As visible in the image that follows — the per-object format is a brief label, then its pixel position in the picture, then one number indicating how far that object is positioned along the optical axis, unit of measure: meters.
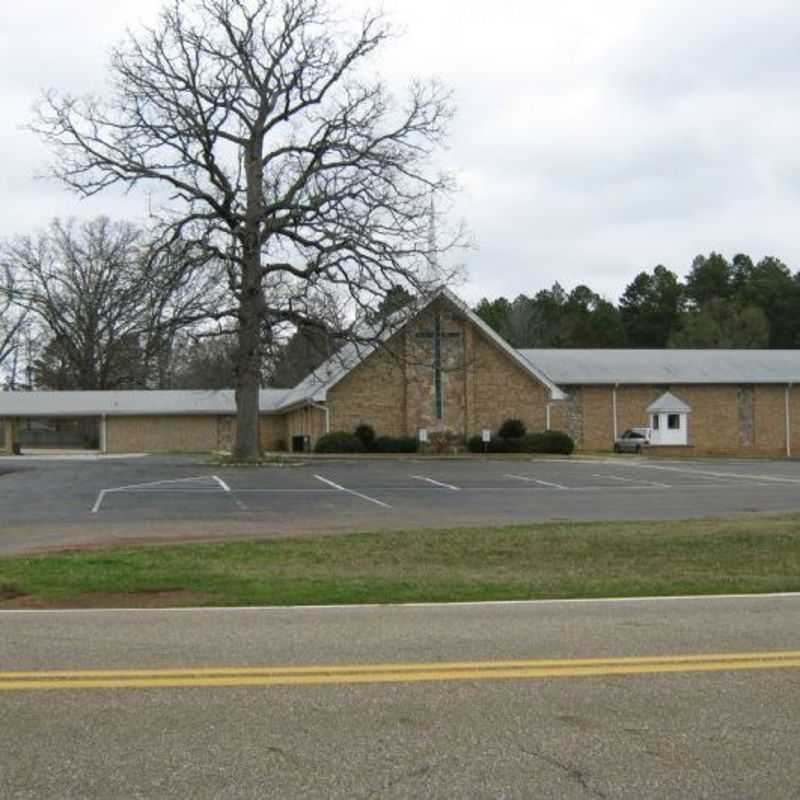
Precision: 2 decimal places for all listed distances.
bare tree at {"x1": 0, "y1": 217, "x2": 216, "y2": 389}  72.44
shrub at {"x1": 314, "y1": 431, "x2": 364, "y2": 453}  44.69
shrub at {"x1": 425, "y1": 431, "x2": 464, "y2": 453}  45.97
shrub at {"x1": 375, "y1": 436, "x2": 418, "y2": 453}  44.91
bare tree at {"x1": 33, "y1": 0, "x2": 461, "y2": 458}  36.28
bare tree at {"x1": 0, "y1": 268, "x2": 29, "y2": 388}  78.69
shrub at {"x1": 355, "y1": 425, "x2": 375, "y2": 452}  44.97
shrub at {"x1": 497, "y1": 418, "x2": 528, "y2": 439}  46.03
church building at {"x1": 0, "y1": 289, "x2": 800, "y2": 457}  46.78
